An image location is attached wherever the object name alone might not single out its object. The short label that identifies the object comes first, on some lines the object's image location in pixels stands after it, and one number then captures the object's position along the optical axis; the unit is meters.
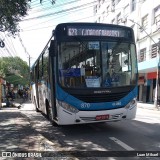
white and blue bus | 4.98
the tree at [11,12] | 5.63
